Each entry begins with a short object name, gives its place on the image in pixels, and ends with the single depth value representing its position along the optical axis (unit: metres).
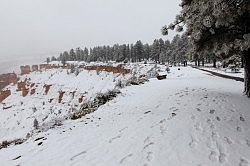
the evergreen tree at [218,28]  4.93
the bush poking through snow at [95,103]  7.53
